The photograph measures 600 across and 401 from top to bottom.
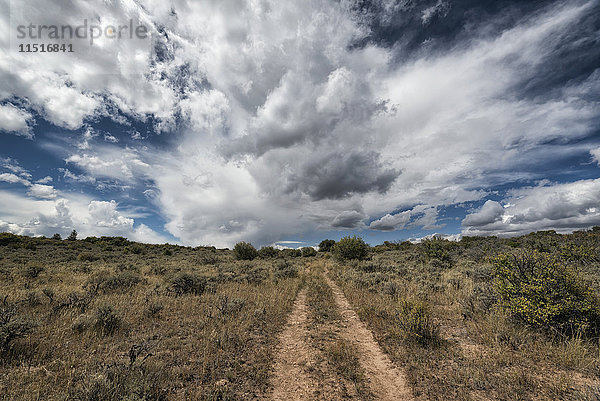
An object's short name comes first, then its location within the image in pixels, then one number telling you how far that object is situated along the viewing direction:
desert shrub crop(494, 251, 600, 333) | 6.61
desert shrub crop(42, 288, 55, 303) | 8.84
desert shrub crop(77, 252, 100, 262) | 27.34
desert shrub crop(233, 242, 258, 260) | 39.50
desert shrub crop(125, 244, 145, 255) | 43.47
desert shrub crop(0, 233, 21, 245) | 41.99
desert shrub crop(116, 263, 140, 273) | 19.80
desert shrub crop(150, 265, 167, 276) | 19.03
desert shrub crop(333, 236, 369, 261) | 34.56
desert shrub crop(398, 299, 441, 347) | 7.18
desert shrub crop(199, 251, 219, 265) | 30.39
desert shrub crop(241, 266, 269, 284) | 16.19
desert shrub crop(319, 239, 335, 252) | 82.96
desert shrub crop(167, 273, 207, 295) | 12.34
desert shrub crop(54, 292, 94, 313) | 8.45
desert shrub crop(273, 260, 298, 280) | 18.77
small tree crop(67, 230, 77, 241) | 60.65
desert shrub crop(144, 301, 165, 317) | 8.88
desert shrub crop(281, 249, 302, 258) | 62.51
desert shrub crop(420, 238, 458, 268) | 23.00
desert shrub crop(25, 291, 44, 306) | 8.78
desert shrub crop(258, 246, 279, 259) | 45.88
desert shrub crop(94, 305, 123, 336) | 7.22
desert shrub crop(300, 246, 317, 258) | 65.88
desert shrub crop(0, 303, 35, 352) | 5.44
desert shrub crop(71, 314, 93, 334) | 6.90
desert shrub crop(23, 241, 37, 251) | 37.96
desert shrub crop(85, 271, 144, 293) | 12.01
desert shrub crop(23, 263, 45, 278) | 14.87
